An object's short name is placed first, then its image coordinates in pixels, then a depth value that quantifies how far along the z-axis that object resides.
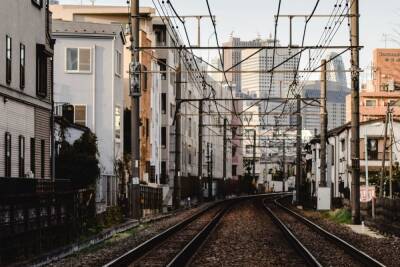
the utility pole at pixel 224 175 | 100.93
